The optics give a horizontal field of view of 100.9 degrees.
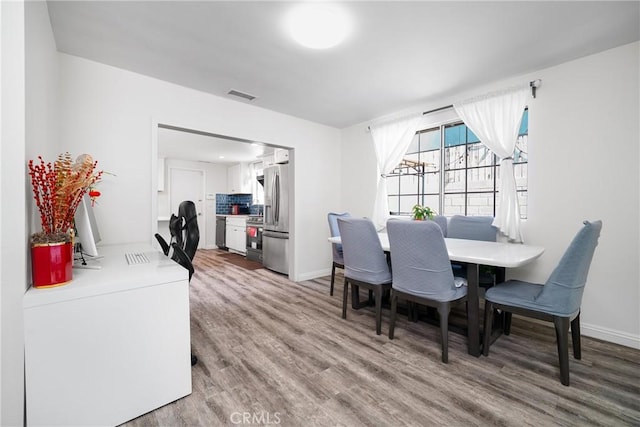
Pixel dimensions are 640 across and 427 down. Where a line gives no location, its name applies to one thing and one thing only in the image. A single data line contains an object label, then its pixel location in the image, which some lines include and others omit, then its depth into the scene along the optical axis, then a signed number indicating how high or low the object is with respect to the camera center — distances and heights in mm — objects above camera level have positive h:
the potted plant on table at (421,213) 2648 -39
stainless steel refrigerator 4281 -166
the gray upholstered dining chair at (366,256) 2281 -419
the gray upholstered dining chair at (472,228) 2756 -204
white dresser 1152 -658
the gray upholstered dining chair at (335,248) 3271 -482
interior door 6664 +546
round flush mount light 1745 +1319
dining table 1748 -341
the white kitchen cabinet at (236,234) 5984 -579
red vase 1175 -247
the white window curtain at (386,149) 3639 +862
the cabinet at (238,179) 6882 +830
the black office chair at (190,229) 1795 -133
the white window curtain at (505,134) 2623 +784
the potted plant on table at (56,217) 1188 -35
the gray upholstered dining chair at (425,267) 1840 -423
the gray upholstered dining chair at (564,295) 1543 -533
